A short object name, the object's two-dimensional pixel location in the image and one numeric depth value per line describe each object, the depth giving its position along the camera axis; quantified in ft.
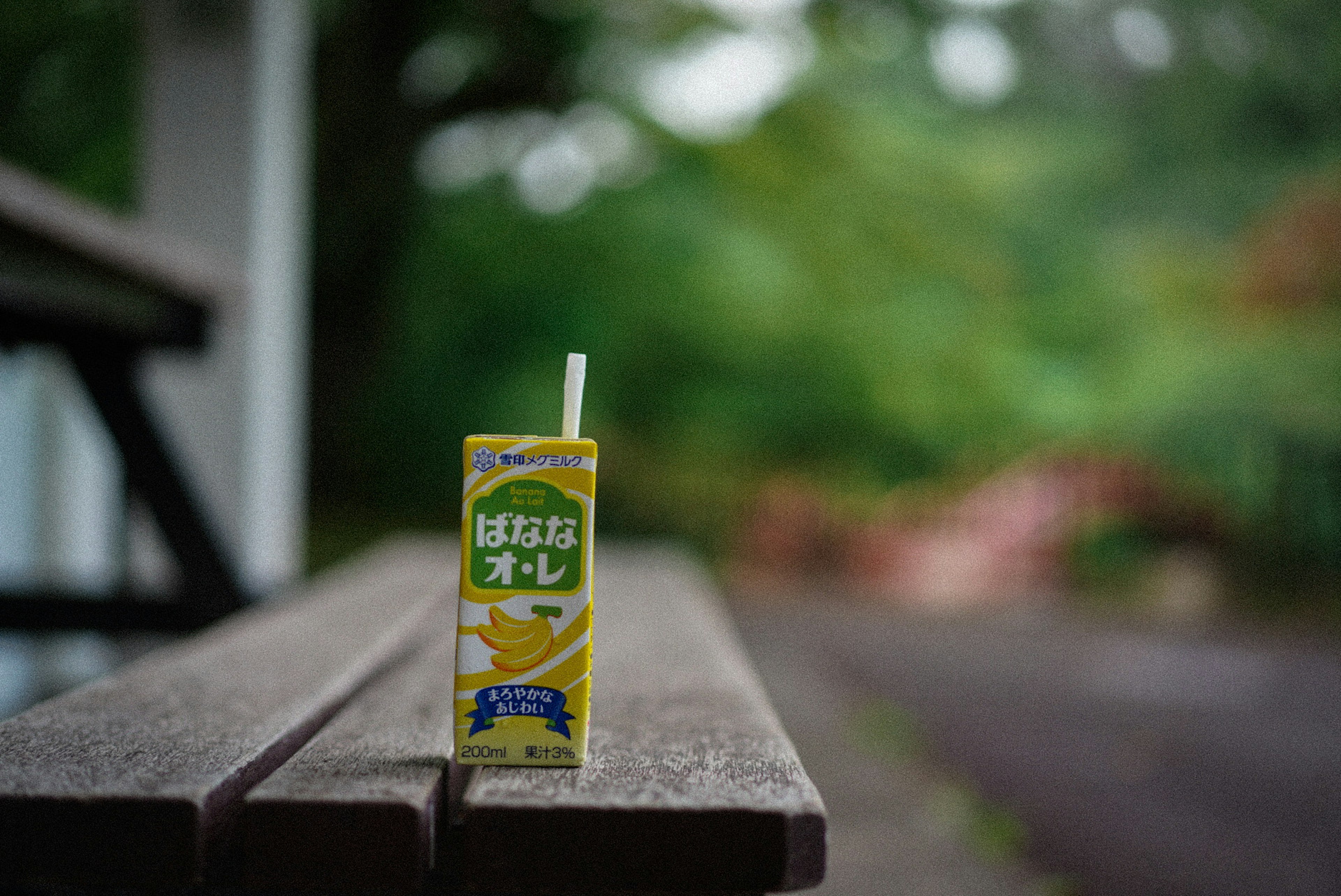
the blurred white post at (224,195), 7.38
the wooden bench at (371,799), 1.72
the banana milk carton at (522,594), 2.08
